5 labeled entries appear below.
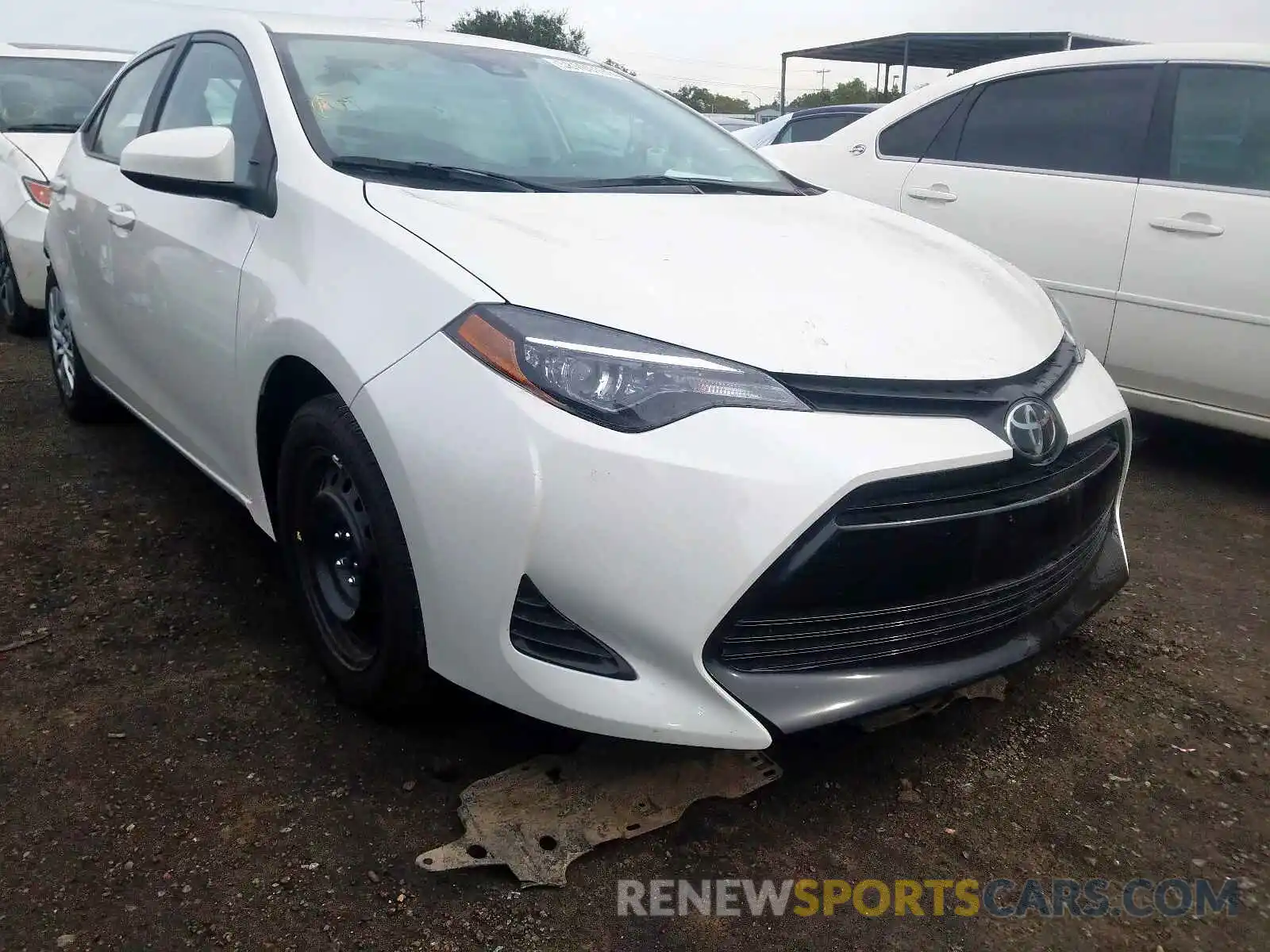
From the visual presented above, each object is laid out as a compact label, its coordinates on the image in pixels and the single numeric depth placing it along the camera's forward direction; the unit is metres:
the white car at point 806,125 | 8.29
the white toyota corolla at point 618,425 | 1.65
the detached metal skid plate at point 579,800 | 1.82
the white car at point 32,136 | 5.17
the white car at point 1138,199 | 3.51
